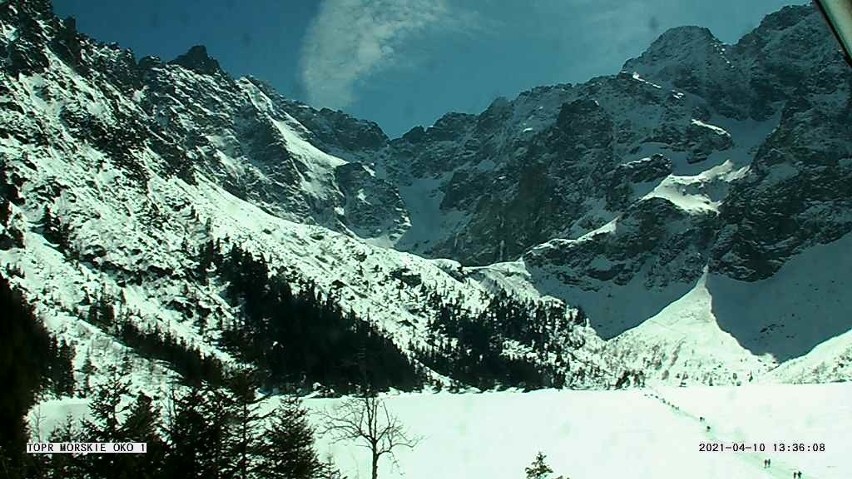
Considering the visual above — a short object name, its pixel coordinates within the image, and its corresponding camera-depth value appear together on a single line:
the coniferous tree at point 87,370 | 136.77
